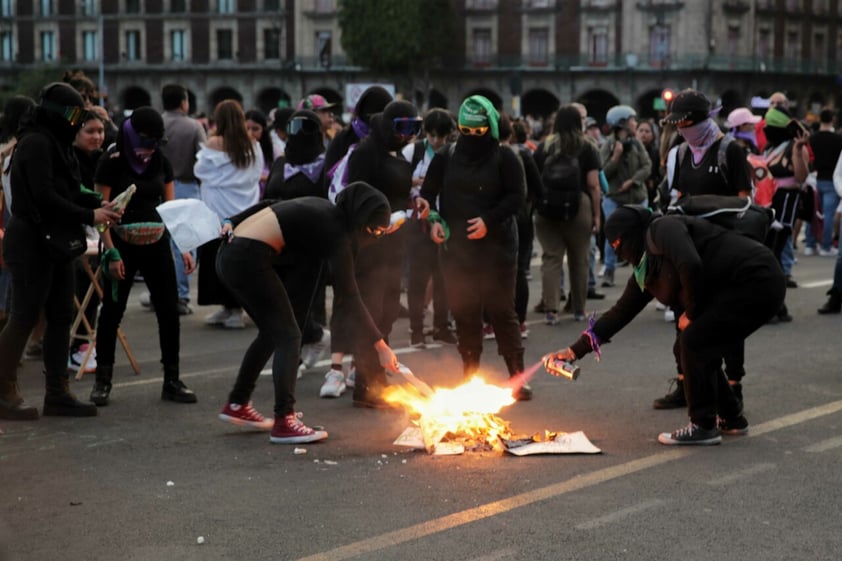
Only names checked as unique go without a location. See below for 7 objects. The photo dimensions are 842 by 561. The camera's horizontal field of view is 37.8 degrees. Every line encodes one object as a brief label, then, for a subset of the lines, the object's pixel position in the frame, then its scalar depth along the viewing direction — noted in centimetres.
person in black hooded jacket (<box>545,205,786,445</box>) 674
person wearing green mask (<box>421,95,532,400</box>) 849
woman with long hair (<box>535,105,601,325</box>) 1173
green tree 7031
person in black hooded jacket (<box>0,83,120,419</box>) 772
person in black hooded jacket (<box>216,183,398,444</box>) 691
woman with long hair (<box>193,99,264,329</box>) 1122
